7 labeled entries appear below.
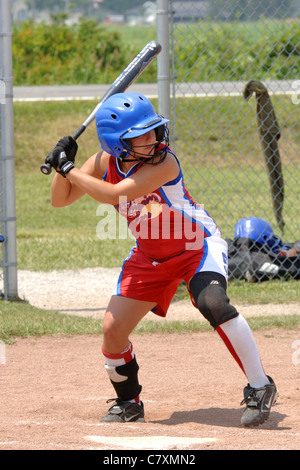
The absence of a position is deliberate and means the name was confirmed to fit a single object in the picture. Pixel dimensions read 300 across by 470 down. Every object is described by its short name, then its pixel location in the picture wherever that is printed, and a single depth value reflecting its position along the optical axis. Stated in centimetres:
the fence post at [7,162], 1320
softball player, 768
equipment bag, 1522
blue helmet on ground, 1591
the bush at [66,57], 4344
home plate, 654
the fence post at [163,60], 1378
